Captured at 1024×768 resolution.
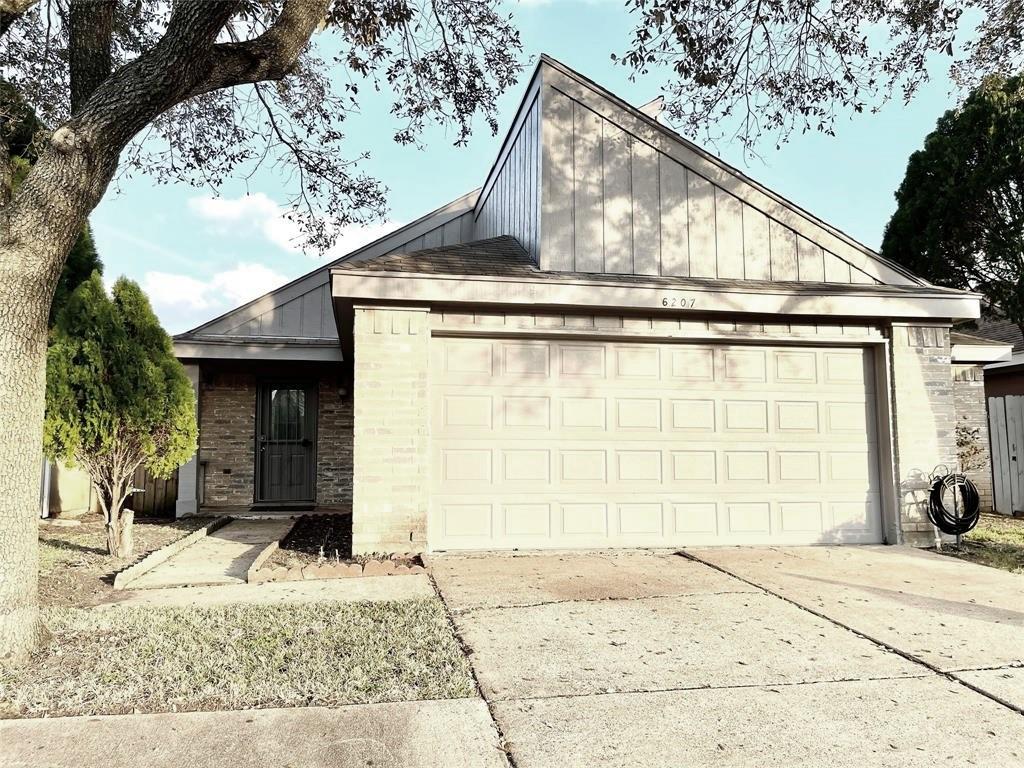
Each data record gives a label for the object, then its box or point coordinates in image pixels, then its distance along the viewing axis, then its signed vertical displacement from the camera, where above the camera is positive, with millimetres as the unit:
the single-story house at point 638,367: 7055 +768
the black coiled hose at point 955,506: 7555 -796
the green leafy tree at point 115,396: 7266 +513
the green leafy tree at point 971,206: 15234 +5287
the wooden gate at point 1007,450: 11406 -284
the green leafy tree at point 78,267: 10352 +2797
